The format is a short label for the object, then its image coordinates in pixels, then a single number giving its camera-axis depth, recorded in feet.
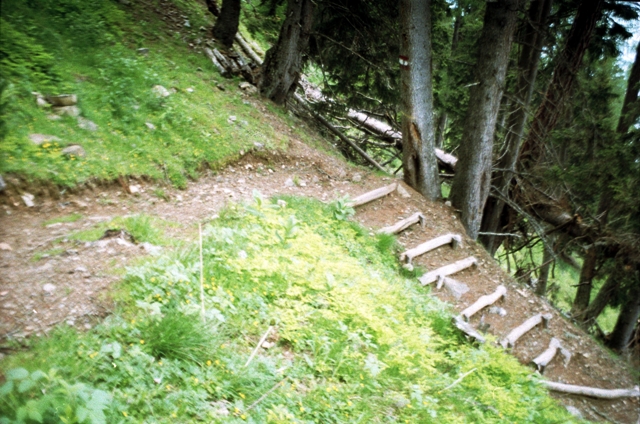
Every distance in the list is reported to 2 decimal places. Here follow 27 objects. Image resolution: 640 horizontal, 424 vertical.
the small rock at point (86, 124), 19.93
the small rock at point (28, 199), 16.26
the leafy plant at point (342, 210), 22.82
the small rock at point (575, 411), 19.57
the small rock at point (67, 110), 19.67
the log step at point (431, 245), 23.78
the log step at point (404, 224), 24.67
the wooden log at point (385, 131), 39.24
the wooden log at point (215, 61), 31.30
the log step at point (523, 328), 21.79
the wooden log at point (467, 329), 17.57
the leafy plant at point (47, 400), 7.30
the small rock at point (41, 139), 17.70
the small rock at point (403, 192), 29.24
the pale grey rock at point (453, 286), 23.35
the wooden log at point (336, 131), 37.70
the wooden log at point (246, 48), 38.54
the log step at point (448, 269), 22.86
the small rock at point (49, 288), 11.56
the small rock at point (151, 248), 14.21
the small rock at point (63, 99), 19.79
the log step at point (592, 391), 21.11
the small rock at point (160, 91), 24.22
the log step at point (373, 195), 25.53
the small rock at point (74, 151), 18.29
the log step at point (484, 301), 21.75
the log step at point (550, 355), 22.07
